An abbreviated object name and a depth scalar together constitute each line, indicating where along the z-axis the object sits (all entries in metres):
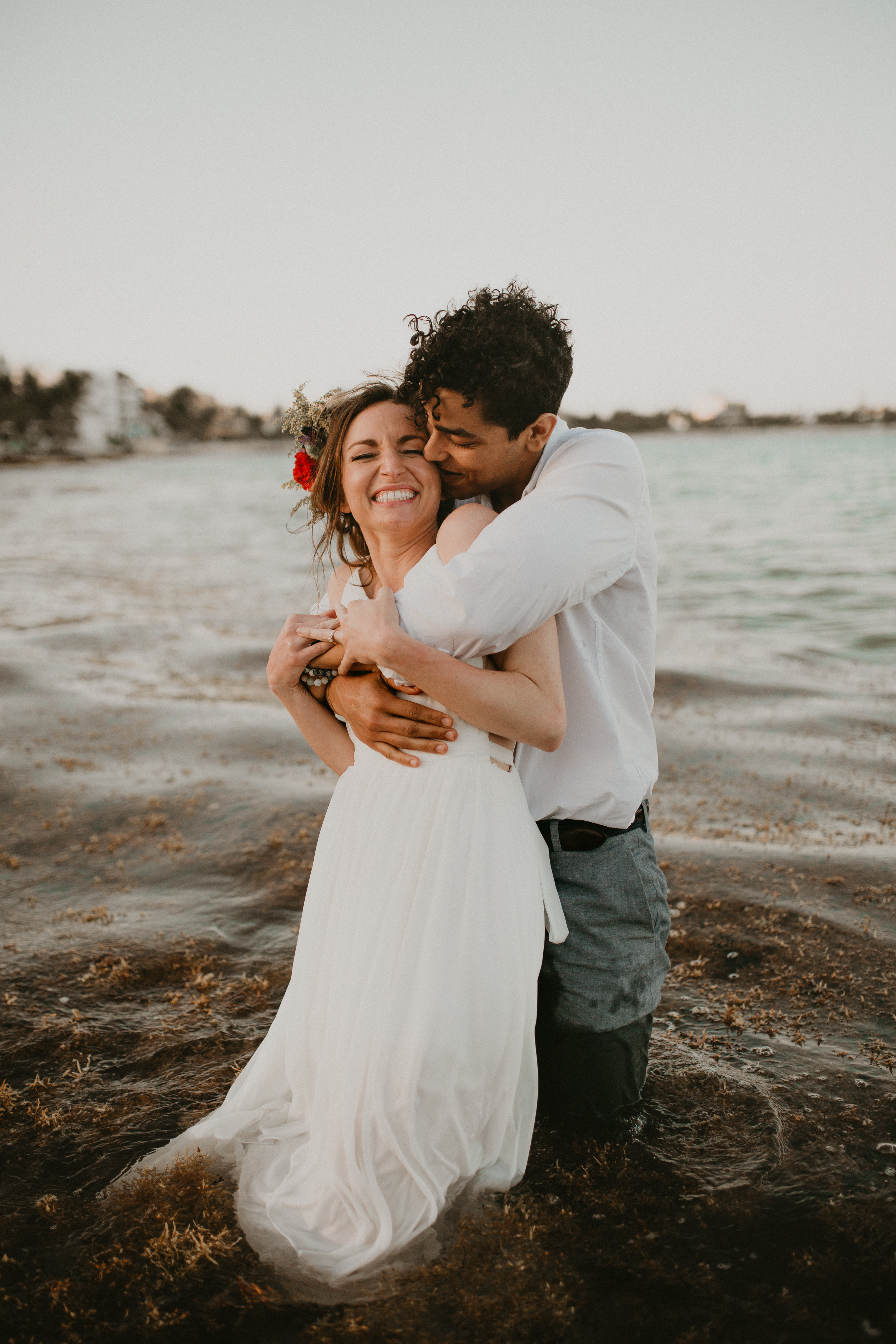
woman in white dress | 2.49
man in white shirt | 2.53
